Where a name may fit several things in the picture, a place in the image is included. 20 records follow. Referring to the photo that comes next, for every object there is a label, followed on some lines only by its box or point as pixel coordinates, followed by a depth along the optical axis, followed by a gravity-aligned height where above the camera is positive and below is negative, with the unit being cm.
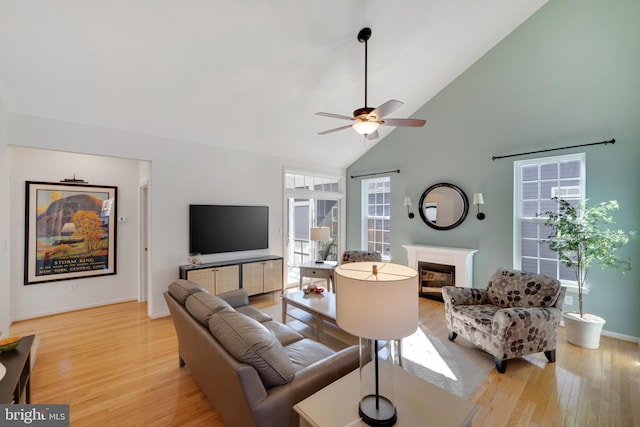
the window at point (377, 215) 578 -5
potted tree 298 -38
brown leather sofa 137 -91
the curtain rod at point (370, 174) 547 +85
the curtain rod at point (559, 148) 332 +89
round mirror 464 +12
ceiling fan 264 +97
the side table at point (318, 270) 444 -96
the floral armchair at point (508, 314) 255 -106
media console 396 -99
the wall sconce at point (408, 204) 520 +17
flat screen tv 418 -27
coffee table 283 -105
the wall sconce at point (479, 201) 429 +19
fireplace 439 -91
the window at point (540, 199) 370 +20
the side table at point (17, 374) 148 -100
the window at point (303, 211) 546 +2
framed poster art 385 -31
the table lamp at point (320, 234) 478 -38
